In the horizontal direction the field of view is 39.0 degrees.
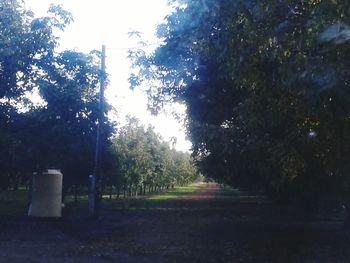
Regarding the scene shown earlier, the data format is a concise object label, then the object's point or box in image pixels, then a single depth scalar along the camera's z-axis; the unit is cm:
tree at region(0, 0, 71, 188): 1474
